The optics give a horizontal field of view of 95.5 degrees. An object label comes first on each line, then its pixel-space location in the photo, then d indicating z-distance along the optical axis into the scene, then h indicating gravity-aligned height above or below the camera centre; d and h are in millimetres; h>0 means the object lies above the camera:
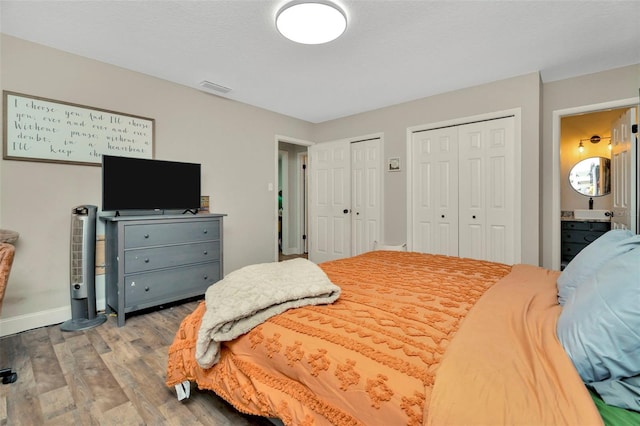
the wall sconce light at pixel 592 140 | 4713 +1177
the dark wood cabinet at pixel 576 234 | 4297 -337
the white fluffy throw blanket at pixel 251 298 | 1198 -388
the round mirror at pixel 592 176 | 4632 +578
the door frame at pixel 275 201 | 4438 +167
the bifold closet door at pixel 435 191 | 3682 +274
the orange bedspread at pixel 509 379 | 669 -439
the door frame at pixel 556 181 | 3176 +336
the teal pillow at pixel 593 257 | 1259 -214
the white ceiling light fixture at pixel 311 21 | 1997 +1369
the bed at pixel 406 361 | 719 -453
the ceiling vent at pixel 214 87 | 3328 +1481
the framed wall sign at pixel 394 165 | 4102 +674
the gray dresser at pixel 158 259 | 2549 -448
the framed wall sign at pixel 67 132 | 2453 +756
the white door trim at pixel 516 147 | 3192 +712
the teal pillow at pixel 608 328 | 772 -331
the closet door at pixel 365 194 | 4332 +276
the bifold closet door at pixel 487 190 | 3279 +252
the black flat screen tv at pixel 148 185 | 2703 +279
